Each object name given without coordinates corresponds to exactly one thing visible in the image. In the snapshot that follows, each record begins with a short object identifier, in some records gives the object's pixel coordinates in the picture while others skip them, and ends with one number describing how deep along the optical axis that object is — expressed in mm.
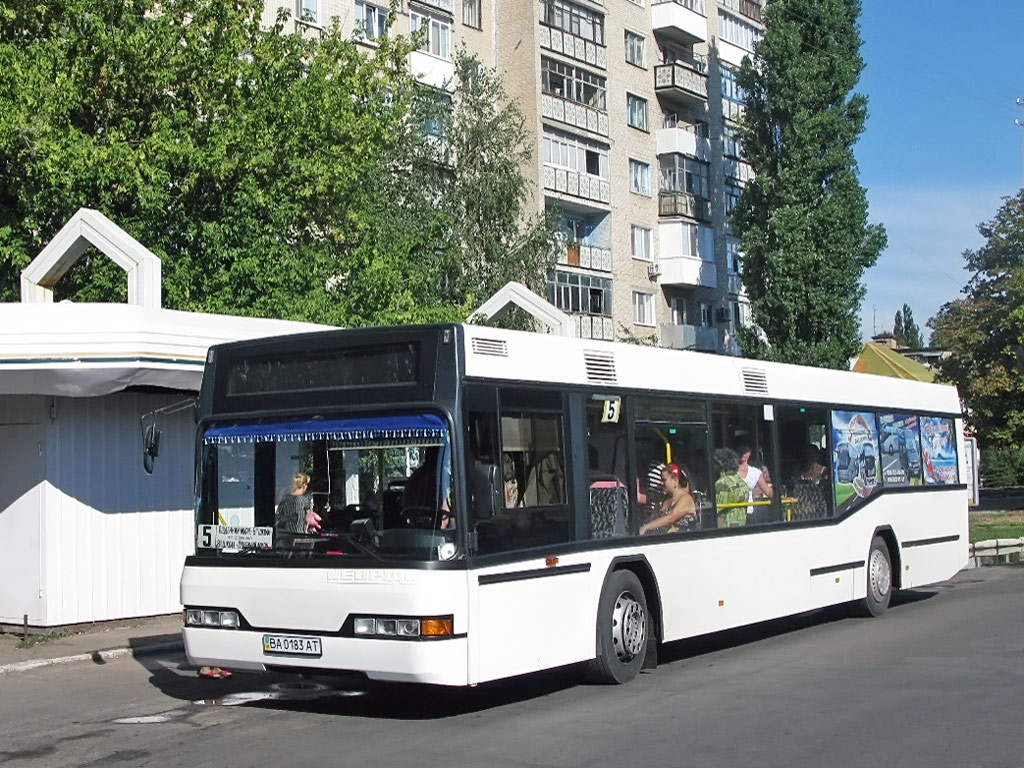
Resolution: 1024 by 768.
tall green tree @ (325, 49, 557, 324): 32250
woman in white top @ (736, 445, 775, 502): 12914
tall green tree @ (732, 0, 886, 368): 46594
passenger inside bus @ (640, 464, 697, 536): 11508
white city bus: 8906
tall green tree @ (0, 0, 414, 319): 20438
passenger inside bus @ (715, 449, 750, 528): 12430
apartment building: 46219
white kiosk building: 13922
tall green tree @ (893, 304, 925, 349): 151000
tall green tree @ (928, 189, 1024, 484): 46875
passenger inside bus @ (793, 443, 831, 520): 13914
